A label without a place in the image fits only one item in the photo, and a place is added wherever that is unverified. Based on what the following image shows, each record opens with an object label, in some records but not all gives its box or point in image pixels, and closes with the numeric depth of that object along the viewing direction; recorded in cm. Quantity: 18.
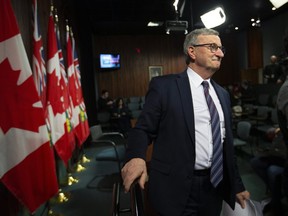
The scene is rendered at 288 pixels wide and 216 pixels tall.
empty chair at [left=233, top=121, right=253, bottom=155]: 414
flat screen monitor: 1093
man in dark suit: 131
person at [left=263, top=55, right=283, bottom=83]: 835
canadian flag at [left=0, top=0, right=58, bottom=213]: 176
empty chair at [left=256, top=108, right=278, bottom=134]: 502
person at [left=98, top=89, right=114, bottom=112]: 878
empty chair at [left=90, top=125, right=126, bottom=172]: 356
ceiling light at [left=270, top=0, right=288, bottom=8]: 437
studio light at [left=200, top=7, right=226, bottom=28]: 586
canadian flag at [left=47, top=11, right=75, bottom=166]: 282
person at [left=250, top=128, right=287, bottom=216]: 240
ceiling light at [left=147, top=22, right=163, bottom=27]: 970
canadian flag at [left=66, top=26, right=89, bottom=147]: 405
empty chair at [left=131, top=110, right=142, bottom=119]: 853
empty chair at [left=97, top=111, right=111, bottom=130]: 848
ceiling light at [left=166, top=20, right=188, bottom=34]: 621
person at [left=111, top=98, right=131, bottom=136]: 789
